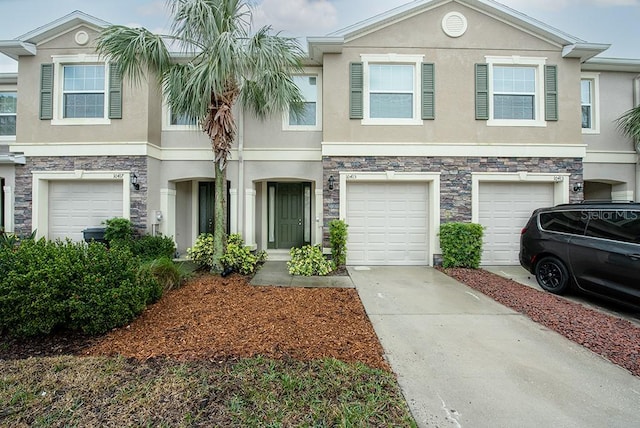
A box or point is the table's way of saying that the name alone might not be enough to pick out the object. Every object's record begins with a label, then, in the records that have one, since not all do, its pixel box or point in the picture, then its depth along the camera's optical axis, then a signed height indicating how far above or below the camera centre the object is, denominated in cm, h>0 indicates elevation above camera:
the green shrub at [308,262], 717 -108
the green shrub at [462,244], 772 -66
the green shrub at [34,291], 356 -89
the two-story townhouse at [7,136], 912 +253
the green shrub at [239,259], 723 -100
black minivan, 481 -53
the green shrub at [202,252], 788 -92
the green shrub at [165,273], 559 -107
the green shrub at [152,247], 762 -76
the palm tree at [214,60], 604 +327
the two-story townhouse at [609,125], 908 +283
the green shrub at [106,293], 373 -97
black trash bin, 803 -45
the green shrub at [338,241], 759 -58
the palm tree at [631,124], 853 +278
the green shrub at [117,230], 789 -33
